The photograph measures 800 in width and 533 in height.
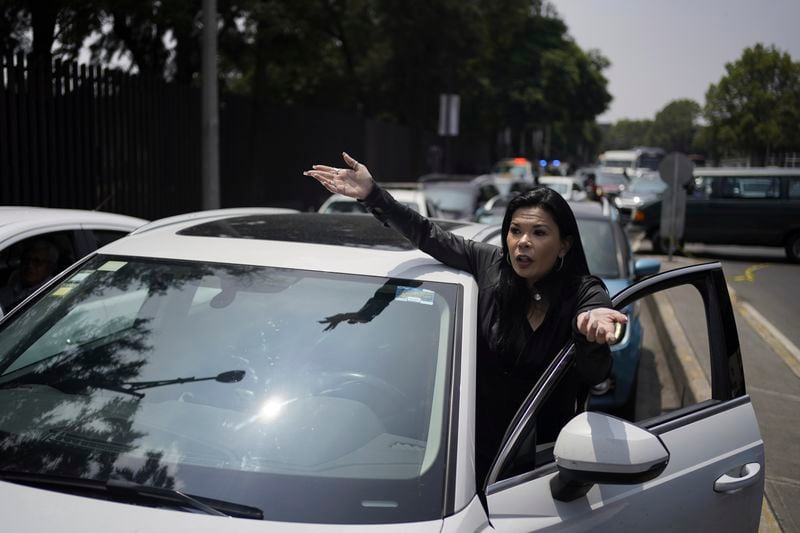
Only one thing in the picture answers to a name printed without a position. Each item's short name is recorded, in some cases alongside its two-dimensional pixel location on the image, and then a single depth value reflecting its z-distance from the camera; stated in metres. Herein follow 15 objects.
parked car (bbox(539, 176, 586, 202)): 24.59
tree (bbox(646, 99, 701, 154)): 118.88
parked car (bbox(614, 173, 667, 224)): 28.22
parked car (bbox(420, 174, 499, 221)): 16.34
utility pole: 12.91
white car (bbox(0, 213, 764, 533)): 2.04
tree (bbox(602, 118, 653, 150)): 187.02
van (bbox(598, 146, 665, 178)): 57.00
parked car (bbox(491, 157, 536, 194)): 30.28
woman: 2.60
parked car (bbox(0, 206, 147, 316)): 4.64
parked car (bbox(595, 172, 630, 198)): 37.04
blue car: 6.23
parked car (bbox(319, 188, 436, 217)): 11.78
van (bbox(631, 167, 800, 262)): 18.64
